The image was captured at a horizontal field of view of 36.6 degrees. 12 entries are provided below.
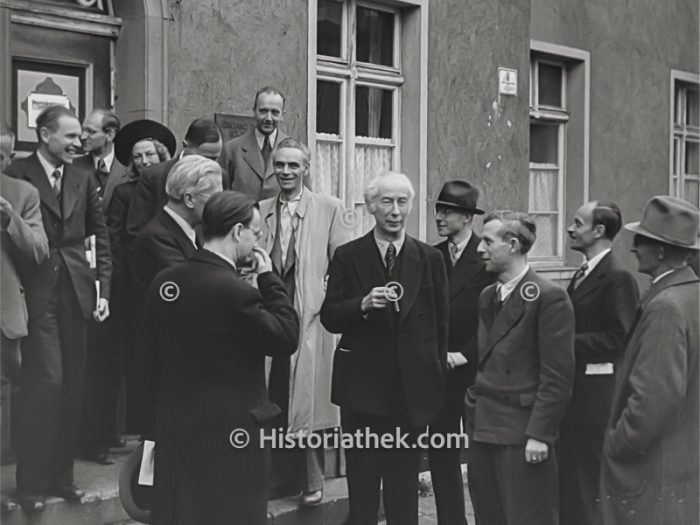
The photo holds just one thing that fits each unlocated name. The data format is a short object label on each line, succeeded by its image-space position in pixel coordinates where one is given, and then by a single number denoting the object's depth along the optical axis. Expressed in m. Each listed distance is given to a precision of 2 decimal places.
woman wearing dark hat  5.57
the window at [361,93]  7.70
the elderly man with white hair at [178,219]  4.66
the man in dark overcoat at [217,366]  3.92
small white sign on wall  8.94
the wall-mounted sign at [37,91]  5.73
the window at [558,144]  10.67
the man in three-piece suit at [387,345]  5.06
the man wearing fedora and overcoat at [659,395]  4.13
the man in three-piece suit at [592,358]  5.55
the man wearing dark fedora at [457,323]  5.46
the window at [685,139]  12.57
